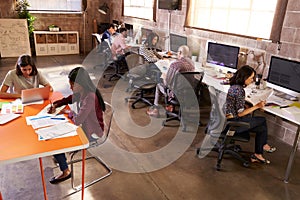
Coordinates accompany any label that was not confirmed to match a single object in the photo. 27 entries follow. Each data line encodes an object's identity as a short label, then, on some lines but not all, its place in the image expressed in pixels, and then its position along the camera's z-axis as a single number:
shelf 8.10
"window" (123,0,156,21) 6.70
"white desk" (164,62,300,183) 2.64
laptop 2.59
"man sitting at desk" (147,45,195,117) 3.70
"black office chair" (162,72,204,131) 3.60
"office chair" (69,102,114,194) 2.58
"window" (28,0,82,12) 8.02
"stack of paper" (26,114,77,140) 2.04
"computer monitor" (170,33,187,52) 5.16
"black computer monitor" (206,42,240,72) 4.01
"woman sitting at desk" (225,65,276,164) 2.81
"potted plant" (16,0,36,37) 7.59
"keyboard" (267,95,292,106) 3.07
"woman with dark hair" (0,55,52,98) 2.83
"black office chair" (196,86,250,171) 2.82
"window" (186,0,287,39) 3.83
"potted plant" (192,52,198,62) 5.00
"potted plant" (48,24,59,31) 8.12
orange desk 1.77
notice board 7.47
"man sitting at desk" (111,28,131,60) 5.96
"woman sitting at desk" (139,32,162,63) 5.00
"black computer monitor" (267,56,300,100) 3.10
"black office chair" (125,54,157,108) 4.56
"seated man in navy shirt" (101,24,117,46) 6.55
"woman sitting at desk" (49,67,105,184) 2.40
